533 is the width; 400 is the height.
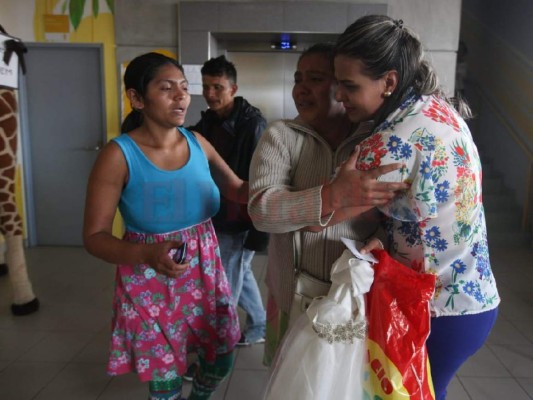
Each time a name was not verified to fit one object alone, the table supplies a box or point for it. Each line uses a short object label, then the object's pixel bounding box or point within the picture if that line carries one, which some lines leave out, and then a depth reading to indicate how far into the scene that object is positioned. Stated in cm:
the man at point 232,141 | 235
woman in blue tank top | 132
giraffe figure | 290
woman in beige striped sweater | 98
